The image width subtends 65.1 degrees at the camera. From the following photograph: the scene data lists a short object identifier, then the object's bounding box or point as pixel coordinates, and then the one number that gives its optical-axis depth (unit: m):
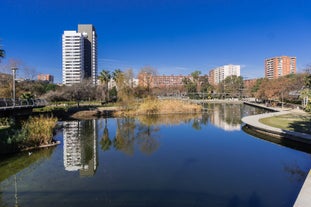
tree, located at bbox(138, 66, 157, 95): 52.09
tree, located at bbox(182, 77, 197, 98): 80.88
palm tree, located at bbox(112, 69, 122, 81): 53.39
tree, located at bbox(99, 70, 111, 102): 51.78
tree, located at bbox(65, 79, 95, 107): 42.59
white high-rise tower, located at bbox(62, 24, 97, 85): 91.06
